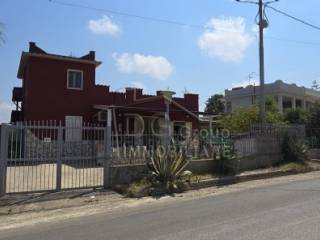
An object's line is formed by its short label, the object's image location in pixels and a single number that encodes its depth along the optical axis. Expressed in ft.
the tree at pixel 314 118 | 99.15
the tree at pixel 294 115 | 125.24
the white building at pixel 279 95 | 172.45
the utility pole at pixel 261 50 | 74.95
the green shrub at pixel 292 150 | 72.38
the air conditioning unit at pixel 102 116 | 99.88
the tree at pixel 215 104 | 256.46
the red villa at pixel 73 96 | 95.14
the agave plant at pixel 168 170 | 50.70
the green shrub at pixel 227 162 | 60.78
